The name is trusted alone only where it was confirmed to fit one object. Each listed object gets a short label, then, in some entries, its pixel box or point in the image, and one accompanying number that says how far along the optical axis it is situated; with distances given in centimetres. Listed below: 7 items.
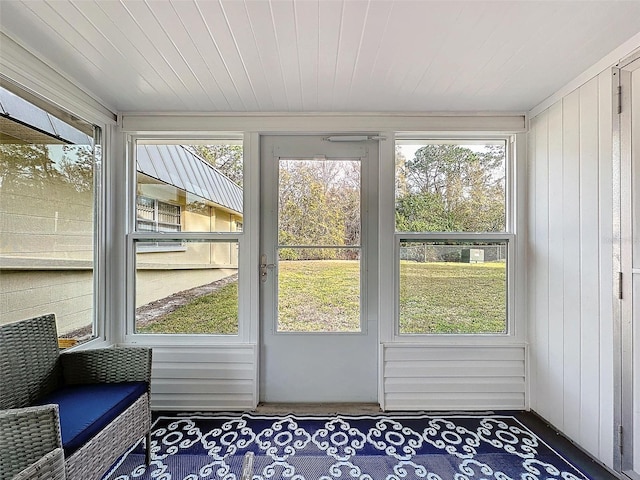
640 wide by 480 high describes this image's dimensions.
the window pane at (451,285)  259
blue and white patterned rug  181
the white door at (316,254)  262
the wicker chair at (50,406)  119
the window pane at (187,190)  262
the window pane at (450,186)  262
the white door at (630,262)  167
